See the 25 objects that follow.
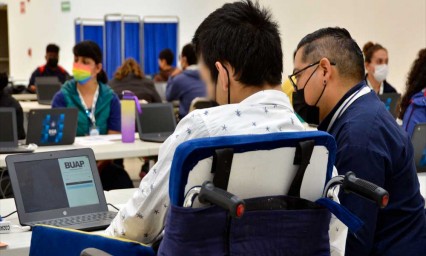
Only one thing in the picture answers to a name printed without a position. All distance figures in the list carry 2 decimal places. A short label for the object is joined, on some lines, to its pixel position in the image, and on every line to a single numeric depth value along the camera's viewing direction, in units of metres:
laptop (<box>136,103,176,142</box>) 4.99
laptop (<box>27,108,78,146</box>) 4.57
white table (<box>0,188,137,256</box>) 2.34
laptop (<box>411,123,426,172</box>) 4.14
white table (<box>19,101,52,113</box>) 8.19
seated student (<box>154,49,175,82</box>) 10.27
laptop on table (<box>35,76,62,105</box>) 8.74
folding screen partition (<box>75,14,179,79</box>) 11.89
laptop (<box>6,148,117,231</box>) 2.64
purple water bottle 4.78
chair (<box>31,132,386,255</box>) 1.53
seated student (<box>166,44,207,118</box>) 7.50
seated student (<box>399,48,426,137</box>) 4.66
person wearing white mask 7.03
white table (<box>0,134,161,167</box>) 4.42
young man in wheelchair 1.82
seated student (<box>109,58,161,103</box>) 7.22
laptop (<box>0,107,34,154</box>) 4.39
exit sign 12.24
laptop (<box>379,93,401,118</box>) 6.10
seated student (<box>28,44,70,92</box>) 10.59
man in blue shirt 2.30
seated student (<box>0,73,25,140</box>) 5.43
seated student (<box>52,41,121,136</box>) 5.21
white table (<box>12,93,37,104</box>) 9.44
